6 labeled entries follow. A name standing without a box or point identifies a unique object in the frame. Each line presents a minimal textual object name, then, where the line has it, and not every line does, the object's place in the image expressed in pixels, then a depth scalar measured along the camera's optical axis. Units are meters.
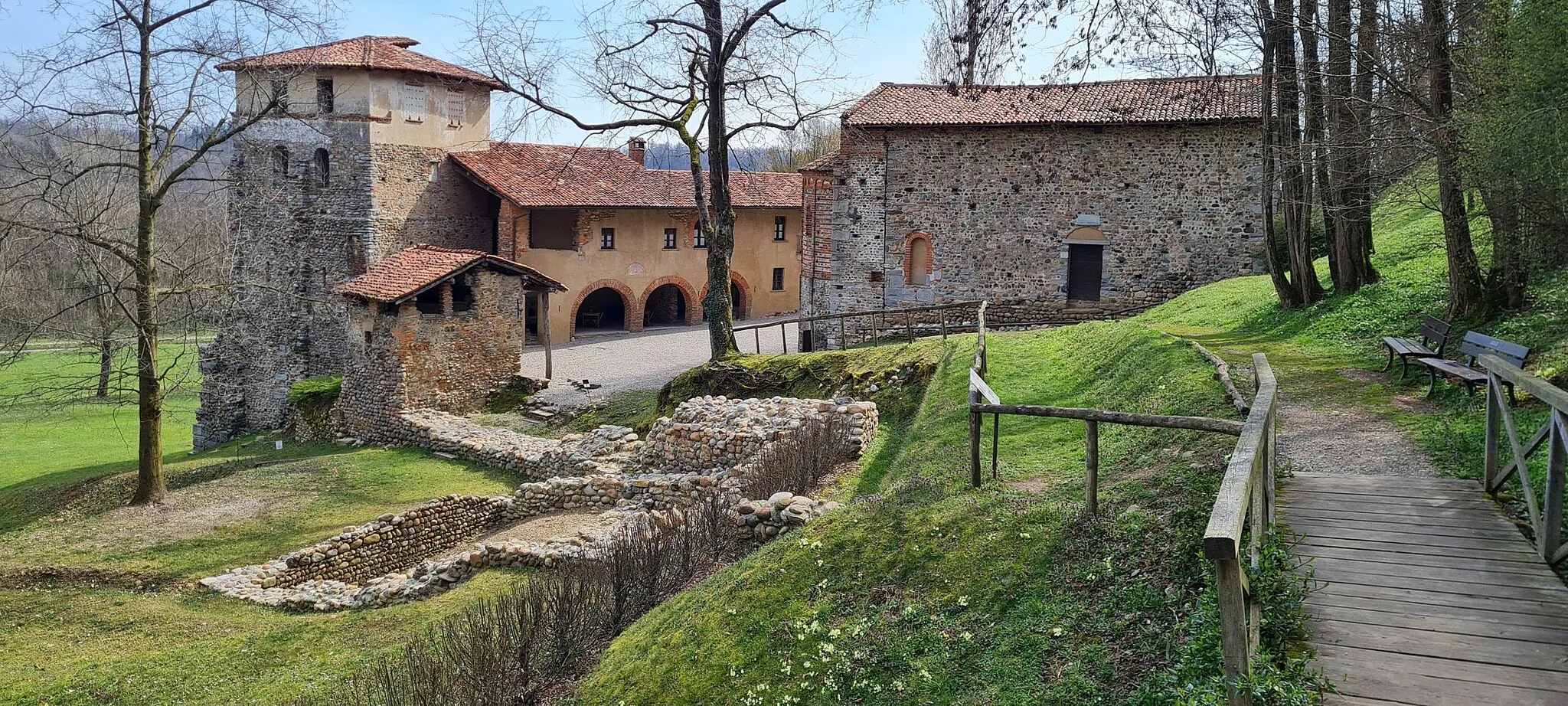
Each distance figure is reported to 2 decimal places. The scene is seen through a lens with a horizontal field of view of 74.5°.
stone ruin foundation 12.59
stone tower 29.80
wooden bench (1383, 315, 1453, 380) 10.45
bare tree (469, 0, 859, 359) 20.06
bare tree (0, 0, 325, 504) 15.67
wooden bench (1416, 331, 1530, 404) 8.82
